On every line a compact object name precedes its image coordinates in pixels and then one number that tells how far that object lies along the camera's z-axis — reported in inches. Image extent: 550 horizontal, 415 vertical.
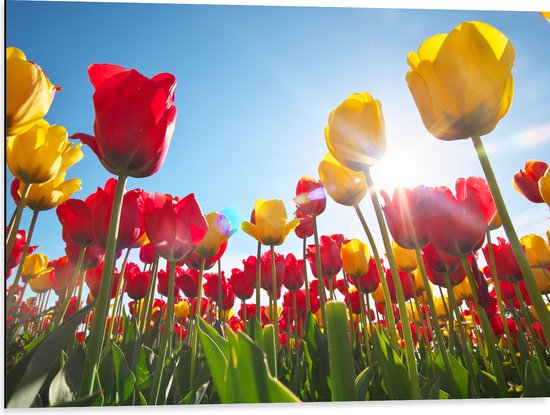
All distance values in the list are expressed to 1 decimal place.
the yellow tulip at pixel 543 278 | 48.6
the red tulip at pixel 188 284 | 49.9
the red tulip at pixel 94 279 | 42.9
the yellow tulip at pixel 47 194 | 38.3
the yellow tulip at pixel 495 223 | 43.0
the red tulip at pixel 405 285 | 51.6
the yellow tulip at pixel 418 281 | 50.9
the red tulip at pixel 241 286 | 53.8
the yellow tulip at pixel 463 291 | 50.3
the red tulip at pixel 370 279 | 50.2
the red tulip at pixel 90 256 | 37.2
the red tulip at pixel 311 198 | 46.2
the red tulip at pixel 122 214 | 30.3
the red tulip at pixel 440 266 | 38.1
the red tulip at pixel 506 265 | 43.6
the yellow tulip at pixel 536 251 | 46.1
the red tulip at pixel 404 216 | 33.4
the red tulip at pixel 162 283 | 55.5
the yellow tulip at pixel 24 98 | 27.1
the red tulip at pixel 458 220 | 30.0
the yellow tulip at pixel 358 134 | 30.6
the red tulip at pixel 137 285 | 50.6
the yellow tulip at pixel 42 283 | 47.1
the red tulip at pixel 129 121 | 23.2
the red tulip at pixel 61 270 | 45.5
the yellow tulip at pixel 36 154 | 33.7
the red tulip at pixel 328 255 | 51.5
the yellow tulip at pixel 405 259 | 47.7
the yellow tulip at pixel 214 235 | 40.5
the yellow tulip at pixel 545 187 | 28.9
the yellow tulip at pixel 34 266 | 43.2
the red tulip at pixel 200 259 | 41.6
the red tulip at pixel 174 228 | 27.8
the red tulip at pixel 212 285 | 55.7
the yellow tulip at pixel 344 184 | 38.2
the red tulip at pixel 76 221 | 34.8
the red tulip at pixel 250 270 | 50.8
